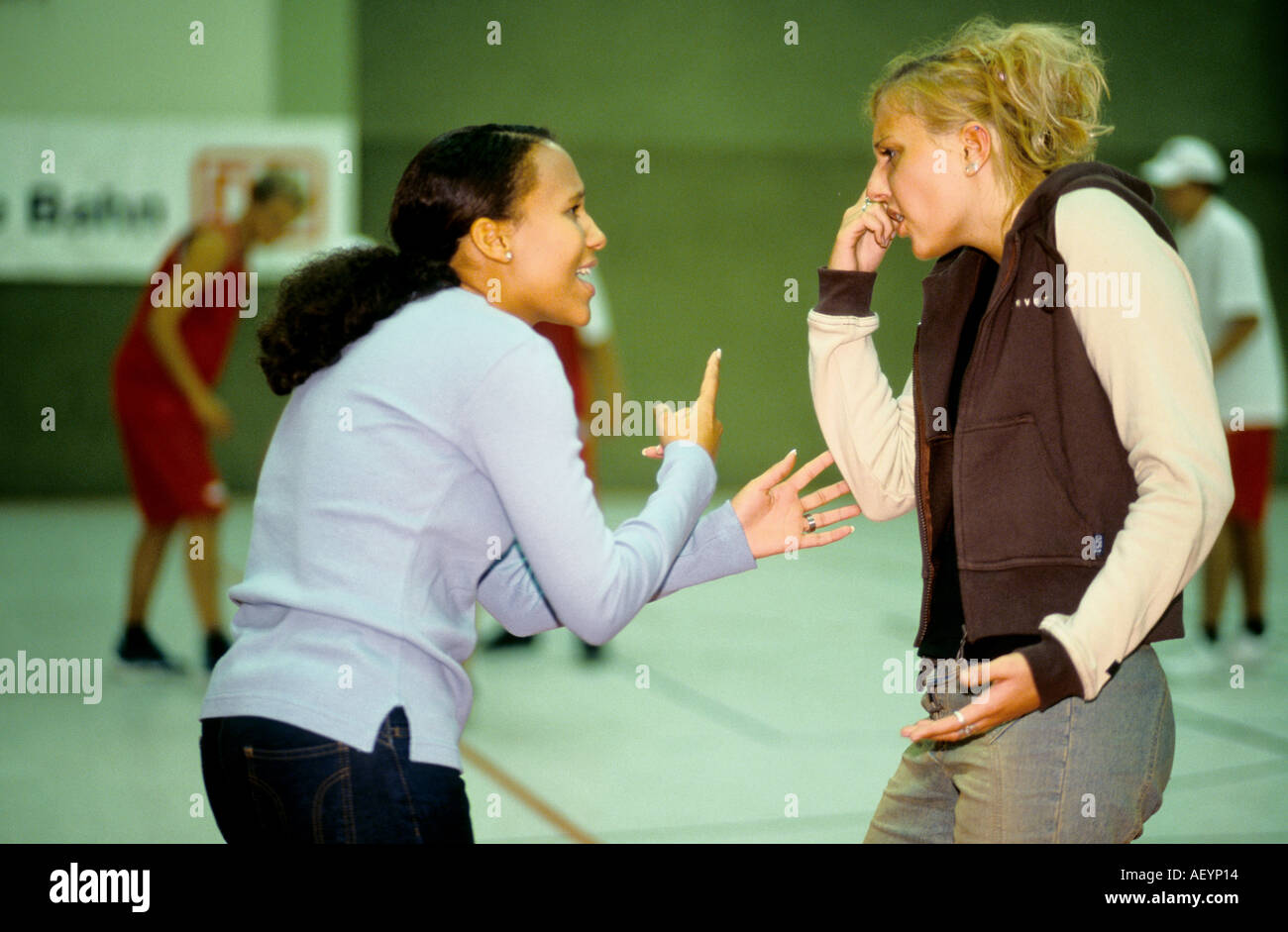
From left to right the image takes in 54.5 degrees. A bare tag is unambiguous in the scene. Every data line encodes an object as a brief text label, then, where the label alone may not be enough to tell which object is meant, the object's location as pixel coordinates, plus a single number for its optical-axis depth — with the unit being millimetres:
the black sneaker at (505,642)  5156
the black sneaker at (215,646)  4582
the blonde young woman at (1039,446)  1390
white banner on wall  9547
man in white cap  4824
